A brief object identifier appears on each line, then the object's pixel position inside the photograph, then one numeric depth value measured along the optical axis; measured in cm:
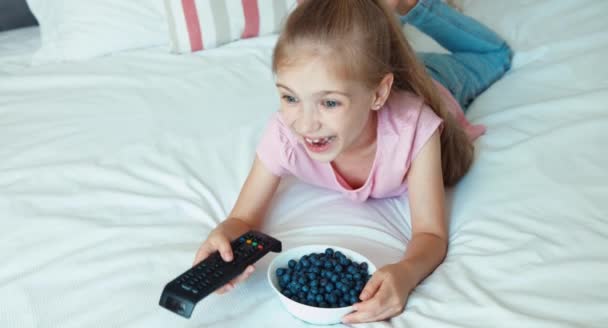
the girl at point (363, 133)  84
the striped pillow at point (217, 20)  149
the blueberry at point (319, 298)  76
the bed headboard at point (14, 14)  162
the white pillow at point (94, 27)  147
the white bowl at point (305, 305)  74
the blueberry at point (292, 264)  81
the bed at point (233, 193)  77
